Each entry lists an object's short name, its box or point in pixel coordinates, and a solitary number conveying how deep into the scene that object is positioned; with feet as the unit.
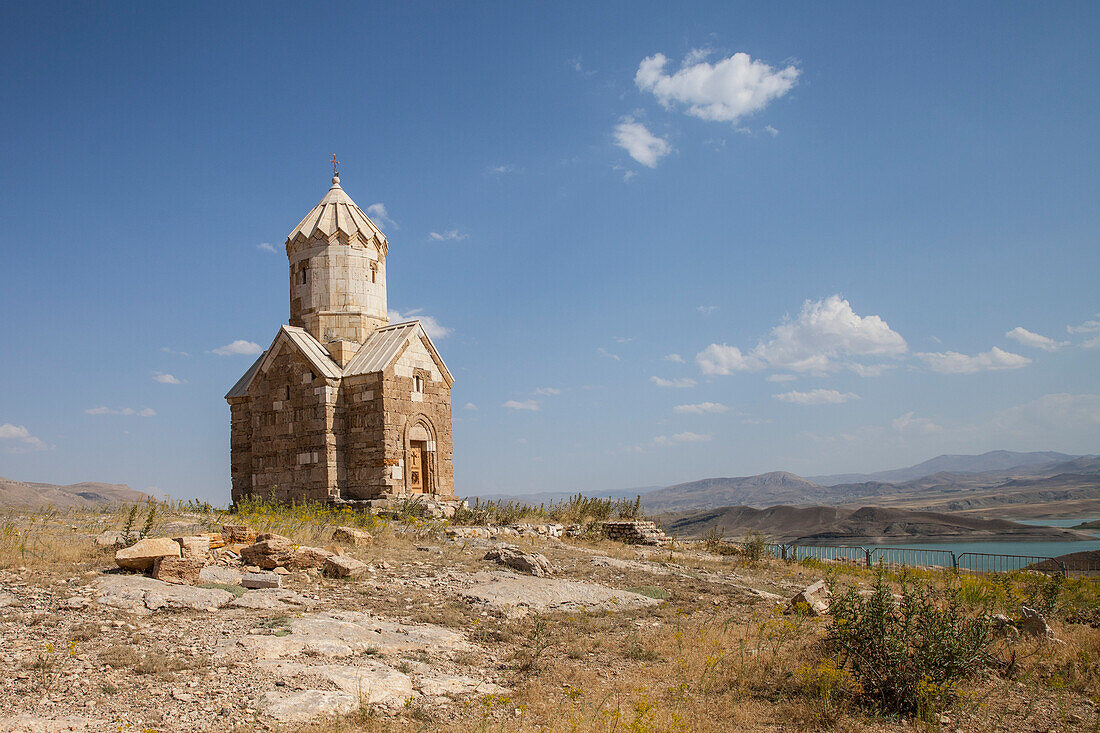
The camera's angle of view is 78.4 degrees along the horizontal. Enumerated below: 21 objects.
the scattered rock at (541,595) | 28.63
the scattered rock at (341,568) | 30.17
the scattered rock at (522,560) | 35.14
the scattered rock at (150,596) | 22.55
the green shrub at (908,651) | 18.44
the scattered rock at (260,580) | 26.76
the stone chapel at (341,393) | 54.95
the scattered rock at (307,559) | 30.53
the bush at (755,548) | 49.98
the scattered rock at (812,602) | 28.14
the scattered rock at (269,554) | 29.91
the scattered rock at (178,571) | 26.03
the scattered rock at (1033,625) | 25.13
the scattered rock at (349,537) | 37.24
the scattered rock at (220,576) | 26.89
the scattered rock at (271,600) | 24.18
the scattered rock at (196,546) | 28.43
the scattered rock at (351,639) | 19.62
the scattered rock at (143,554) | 26.40
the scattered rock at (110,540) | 30.30
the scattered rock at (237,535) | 33.45
